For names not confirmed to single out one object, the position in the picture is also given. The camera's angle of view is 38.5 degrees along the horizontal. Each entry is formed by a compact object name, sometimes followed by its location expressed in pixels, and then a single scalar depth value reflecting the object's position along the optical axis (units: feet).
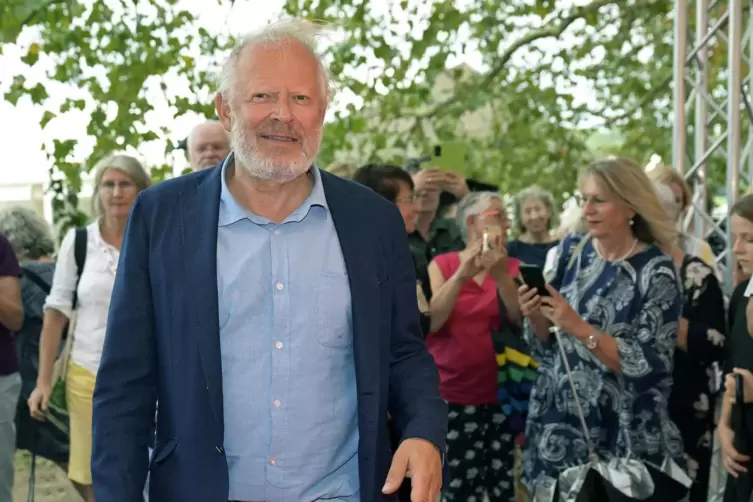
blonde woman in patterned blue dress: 14.25
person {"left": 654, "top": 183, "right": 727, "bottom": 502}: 16.51
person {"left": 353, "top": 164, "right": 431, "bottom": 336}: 16.55
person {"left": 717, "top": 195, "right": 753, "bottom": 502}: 13.70
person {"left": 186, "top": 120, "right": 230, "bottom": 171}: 16.61
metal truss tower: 19.93
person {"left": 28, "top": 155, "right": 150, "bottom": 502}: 15.92
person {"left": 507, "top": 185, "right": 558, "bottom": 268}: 25.37
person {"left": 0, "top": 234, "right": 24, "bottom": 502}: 15.97
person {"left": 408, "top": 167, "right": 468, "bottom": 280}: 19.51
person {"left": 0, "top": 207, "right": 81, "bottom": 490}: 19.06
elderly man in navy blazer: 7.23
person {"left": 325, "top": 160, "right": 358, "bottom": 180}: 19.46
